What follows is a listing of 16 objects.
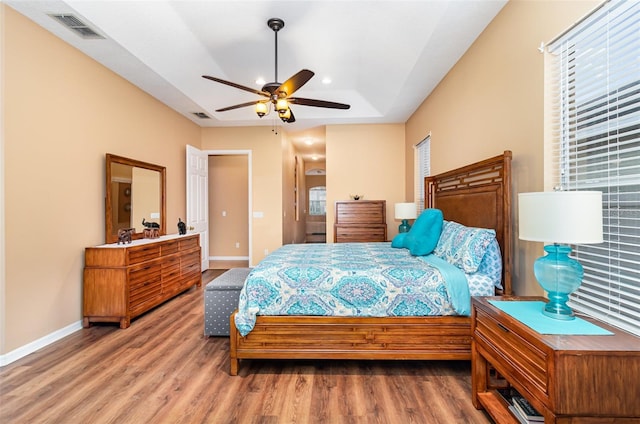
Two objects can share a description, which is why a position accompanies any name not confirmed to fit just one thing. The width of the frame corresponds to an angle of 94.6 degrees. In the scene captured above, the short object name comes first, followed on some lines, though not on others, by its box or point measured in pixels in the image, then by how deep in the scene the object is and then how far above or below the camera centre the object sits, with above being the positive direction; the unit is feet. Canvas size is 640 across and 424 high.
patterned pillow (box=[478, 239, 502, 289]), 7.25 -1.29
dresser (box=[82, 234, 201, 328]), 10.03 -2.47
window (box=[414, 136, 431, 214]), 15.43 +2.37
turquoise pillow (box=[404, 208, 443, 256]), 9.19 -0.73
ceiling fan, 8.66 +3.70
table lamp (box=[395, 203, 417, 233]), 14.48 -0.01
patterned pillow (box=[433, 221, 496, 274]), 7.20 -0.93
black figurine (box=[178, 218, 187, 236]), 14.56 -0.83
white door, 17.00 +0.95
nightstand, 3.63 -2.11
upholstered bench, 9.05 -2.86
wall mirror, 11.22 +0.69
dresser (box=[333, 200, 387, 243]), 17.54 -0.54
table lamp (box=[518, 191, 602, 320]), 4.30 -0.30
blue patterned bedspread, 7.06 -1.99
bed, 7.09 -3.03
